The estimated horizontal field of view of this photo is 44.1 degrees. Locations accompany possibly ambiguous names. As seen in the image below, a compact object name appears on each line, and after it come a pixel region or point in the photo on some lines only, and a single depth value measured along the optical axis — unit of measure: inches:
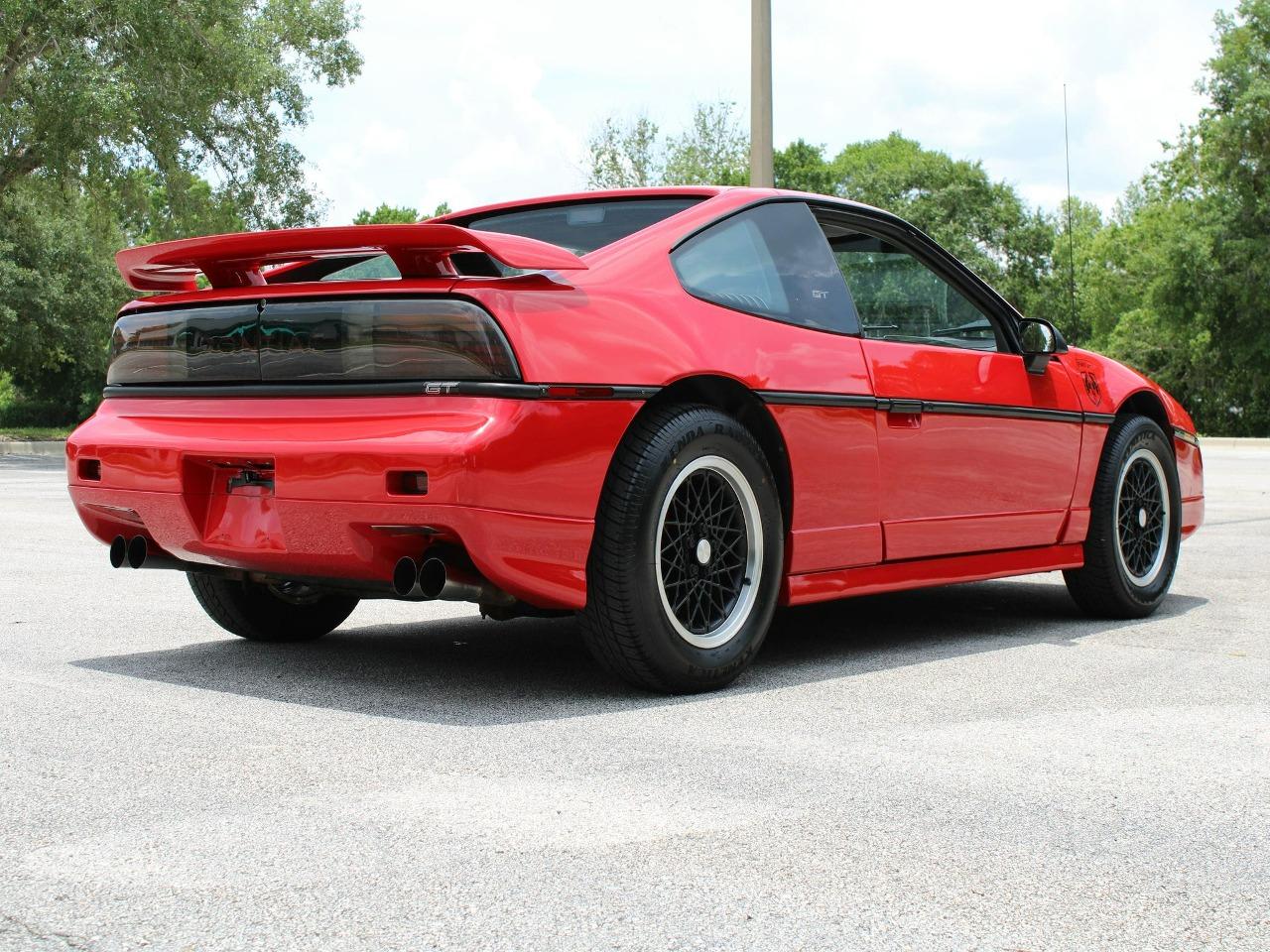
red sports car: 164.9
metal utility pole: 458.0
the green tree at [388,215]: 4220.0
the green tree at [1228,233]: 1537.9
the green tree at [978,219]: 2404.0
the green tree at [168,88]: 1054.4
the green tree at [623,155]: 2133.4
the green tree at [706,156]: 2135.8
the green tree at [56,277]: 1306.6
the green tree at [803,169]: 2997.0
